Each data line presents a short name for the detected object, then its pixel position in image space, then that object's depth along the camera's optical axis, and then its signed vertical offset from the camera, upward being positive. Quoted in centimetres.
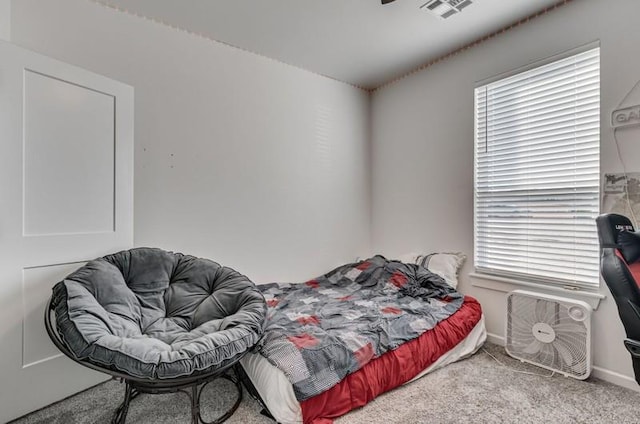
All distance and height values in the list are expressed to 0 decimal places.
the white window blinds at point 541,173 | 214 +28
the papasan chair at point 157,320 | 127 -55
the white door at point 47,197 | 164 +6
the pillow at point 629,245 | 139 -14
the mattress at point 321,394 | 153 -92
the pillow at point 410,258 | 308 -46
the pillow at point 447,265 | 277 -48
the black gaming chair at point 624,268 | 128 -23
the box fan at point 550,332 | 200 -79
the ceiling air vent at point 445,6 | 216 +139
